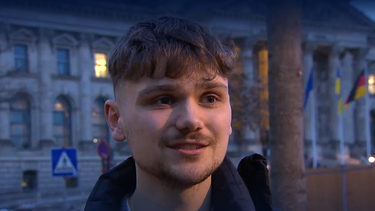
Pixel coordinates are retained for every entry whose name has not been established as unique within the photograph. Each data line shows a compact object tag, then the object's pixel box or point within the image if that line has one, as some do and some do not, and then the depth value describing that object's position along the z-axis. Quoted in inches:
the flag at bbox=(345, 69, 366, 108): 911.7
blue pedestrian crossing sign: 509.4
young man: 71.3
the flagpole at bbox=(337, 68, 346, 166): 1040.5
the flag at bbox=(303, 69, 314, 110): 938.1
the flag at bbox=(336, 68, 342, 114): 980.6
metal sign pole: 497.0
